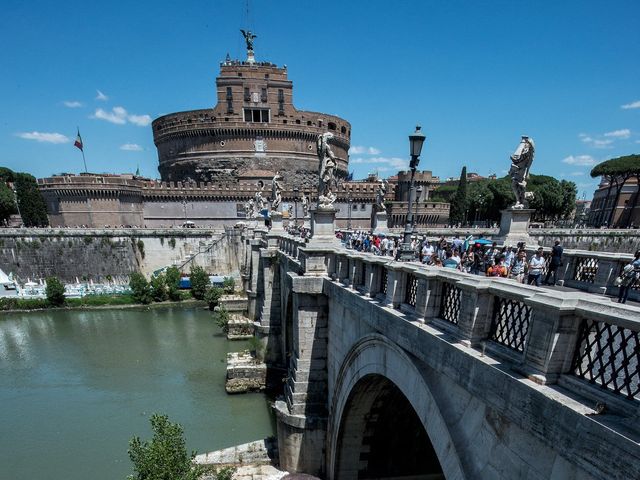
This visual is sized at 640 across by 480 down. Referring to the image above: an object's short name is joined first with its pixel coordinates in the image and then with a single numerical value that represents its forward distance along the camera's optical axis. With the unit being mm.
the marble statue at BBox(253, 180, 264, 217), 35553
